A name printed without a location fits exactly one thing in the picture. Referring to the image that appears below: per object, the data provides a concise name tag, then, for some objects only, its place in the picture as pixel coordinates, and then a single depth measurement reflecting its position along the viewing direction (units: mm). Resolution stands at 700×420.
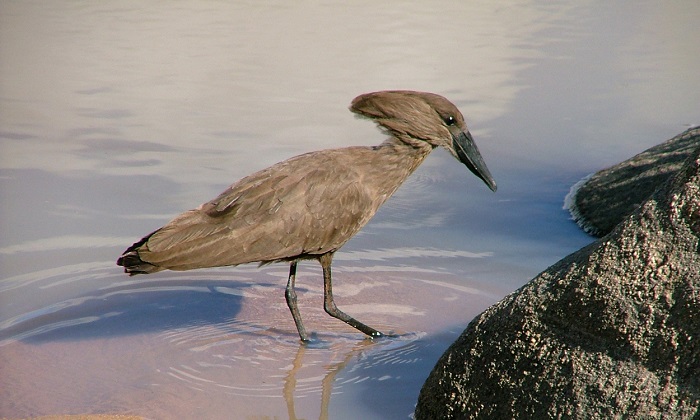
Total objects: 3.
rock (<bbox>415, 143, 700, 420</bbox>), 6352
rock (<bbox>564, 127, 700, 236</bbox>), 13078
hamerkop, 9758
